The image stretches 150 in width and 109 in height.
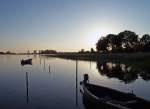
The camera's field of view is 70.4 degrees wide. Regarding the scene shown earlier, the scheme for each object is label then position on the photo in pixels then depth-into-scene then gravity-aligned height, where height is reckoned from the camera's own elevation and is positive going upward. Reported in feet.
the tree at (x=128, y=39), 227.04 +26.82
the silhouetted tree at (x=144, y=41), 210.94 +22.33
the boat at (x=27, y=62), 167.95 -15.64
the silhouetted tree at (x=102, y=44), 239.80 +17.40
